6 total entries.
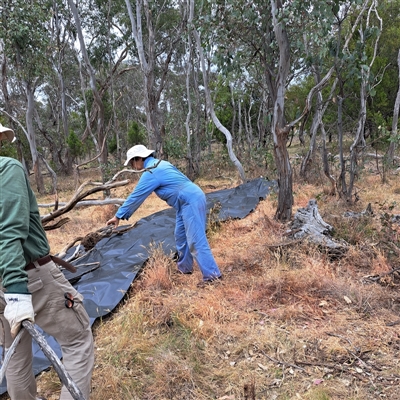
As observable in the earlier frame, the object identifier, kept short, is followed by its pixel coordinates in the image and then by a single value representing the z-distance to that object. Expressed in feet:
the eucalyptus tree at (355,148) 19.38
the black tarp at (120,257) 10.60
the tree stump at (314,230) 12.80
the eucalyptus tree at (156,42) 31.27
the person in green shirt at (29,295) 4.74
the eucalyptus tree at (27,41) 31.35
